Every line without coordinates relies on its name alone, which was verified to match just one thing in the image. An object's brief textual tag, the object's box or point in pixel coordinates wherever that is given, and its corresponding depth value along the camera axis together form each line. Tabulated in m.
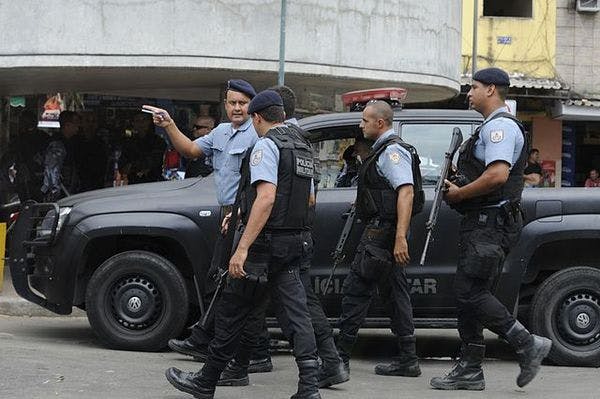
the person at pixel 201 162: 9.35
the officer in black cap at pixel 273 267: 6.47
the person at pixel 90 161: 13.17
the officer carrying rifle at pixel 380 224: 7.50
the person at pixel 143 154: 13.20
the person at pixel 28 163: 13.12
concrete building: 12.17
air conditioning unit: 22.00
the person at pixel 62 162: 12.78
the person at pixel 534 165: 16.15
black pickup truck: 8.45
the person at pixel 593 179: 21.75
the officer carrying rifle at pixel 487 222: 7.16
